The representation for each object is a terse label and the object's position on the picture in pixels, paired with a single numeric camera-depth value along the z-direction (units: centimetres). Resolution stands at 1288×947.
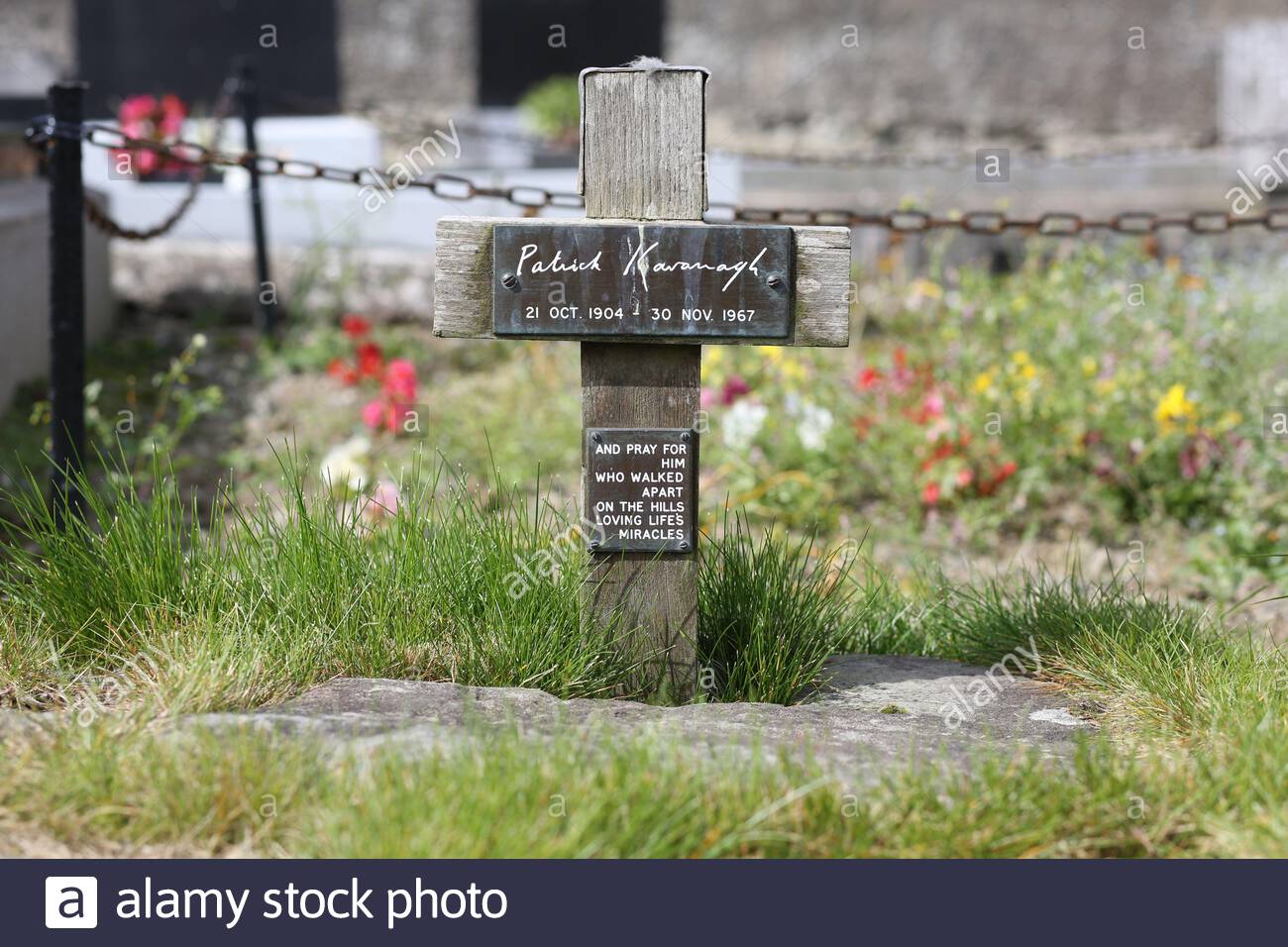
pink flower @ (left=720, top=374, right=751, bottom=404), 620
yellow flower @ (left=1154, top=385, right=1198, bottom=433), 532
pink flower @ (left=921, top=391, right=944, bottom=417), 580
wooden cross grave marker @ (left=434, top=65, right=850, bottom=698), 303
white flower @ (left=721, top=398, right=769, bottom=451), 577
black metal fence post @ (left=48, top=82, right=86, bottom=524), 405
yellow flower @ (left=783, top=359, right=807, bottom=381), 610
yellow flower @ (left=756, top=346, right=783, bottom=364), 617
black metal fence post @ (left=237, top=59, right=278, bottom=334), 763
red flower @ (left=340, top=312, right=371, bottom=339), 706
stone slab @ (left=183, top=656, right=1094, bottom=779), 263
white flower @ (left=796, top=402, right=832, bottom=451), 578
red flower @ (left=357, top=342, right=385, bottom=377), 699
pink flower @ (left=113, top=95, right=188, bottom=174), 848
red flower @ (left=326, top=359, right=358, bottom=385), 701
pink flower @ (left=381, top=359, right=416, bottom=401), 650
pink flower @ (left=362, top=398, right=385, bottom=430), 647
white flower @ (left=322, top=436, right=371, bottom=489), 584
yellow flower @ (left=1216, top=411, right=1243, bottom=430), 553
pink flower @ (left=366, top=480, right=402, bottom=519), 515
